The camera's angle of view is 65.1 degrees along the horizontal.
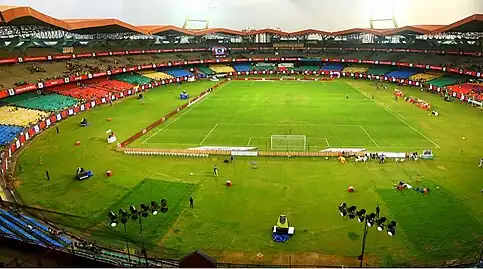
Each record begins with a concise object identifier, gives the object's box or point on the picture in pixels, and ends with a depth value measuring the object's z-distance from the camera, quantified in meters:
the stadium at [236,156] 23.42
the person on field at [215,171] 34.78
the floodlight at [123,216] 19.73
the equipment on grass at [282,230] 24.41
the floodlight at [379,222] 19.50
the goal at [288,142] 42.00
